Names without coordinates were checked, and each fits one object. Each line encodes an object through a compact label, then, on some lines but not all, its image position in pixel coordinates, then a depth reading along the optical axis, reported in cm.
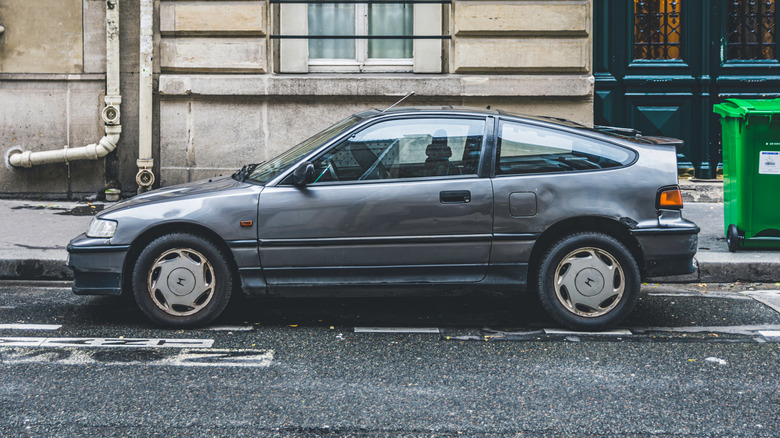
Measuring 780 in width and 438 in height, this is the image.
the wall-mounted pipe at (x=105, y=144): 1080
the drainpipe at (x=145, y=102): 1073
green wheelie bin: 795
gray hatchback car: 586
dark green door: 1111
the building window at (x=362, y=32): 1137
